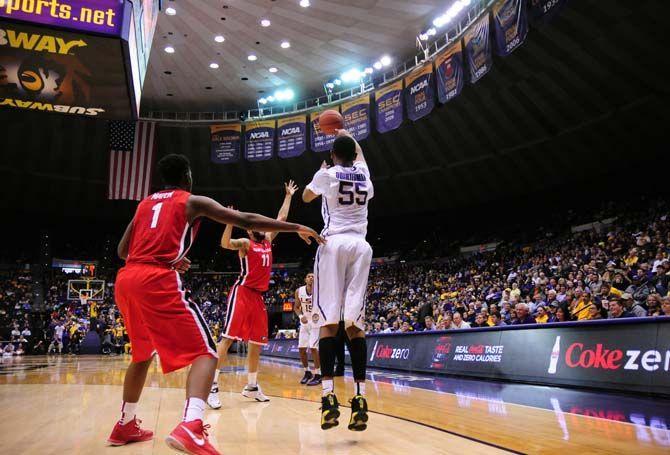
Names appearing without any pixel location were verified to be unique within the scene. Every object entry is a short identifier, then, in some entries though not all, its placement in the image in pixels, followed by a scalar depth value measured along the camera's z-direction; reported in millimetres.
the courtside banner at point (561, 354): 5645
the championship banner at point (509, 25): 13547
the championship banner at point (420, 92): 18109
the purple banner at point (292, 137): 22844
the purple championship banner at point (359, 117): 20578
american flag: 21391
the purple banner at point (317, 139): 22047
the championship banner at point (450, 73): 16625
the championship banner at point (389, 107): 19453
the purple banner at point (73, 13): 5281
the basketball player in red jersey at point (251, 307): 5777
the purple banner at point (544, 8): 12188
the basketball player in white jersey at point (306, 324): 8577
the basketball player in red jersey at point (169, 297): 2836
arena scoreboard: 5441
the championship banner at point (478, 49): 15266
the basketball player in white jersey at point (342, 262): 3740
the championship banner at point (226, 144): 24031
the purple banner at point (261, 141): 23906
